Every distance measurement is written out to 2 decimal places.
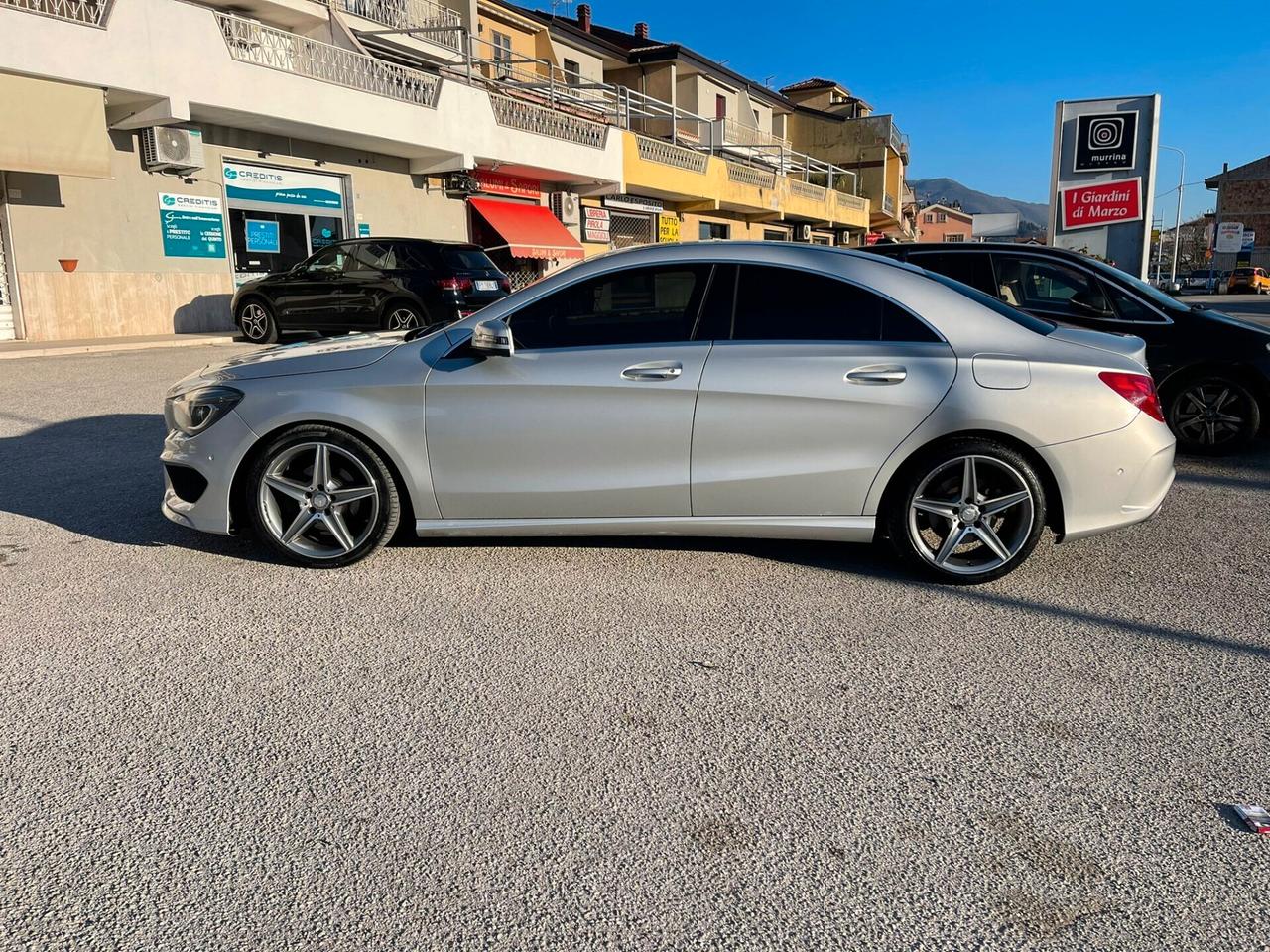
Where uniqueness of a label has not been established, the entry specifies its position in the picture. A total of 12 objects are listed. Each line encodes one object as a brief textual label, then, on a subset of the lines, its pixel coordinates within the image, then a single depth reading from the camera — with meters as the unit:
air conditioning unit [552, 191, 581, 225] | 29.34
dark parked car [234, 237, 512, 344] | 13.81
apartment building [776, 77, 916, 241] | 56.69
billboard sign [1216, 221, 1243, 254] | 85.25
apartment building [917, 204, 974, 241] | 106.94
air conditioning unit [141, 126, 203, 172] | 17.34
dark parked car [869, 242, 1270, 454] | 7.15
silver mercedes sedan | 4.31
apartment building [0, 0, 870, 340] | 15.66
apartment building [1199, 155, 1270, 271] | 88.62
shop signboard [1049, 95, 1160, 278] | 17.66
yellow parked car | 56.03
